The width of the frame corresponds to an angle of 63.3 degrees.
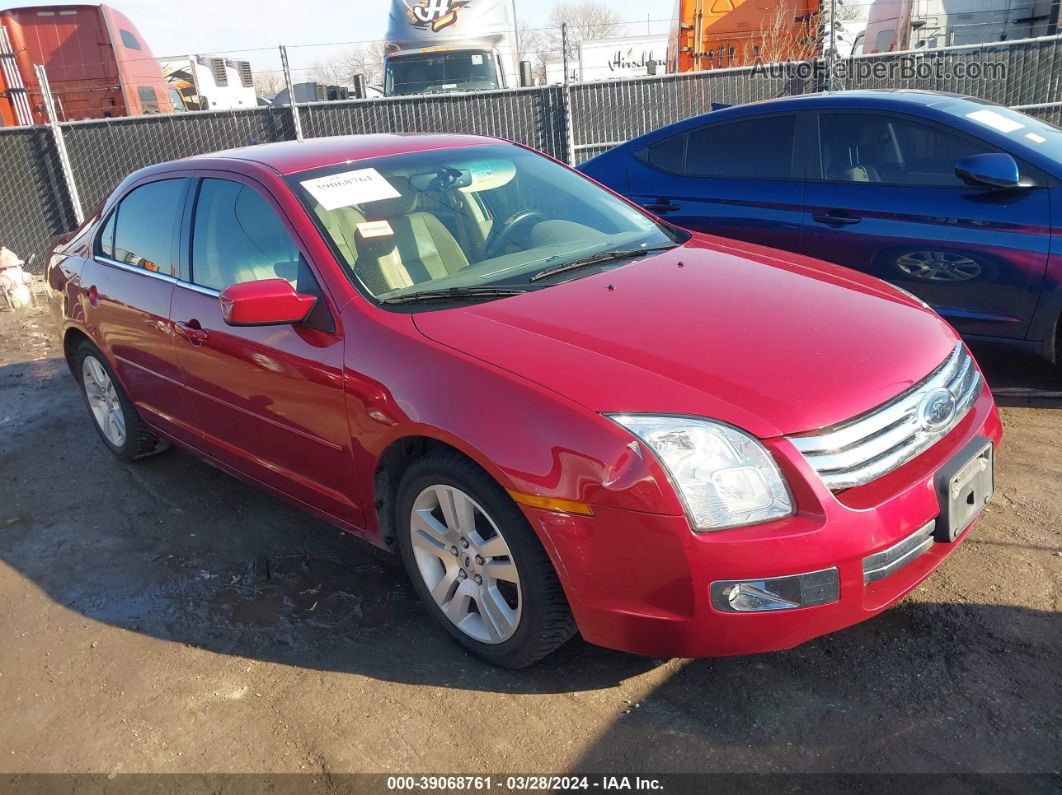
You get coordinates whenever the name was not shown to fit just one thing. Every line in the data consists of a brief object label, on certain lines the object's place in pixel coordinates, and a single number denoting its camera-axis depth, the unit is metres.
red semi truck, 14.38
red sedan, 2.29
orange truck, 14.73
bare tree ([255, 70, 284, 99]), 42.05
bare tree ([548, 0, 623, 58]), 56.53
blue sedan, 4.36
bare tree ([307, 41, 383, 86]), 20.79
